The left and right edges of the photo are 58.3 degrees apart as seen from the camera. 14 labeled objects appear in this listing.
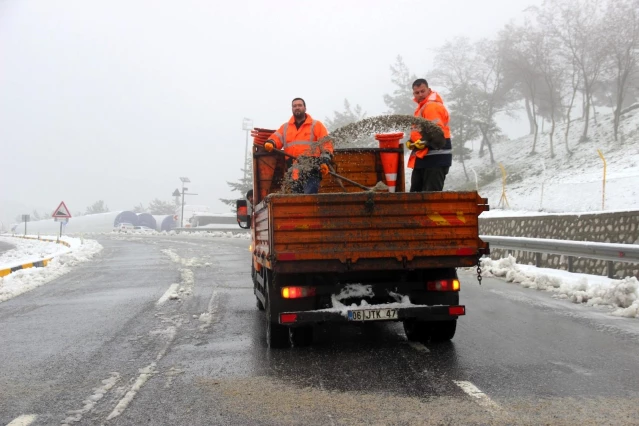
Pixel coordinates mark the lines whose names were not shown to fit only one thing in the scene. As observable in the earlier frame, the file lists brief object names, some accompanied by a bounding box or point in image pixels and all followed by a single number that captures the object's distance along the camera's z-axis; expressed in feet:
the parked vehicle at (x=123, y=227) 238.00
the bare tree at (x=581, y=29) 113.80
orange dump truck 16.15
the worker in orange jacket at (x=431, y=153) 21.57
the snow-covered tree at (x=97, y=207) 529.45
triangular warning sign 101.04
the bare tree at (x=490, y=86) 143.43
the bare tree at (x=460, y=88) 138.82
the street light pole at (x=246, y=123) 206.39
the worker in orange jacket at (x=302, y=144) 21.67
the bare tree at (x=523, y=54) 127.54
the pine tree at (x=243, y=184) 167.94
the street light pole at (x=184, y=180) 233.55
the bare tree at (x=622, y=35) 107.14
